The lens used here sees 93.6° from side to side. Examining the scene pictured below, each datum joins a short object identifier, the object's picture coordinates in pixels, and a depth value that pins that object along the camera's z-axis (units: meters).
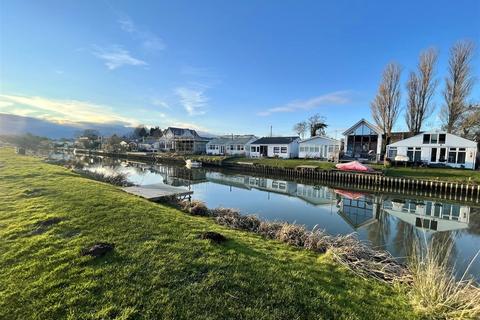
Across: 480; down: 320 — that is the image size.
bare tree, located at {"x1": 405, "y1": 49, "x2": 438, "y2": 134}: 32.75
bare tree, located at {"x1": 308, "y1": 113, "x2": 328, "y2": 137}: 58.77
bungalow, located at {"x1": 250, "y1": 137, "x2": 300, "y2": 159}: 42.53
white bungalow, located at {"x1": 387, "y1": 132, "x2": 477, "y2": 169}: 25.81
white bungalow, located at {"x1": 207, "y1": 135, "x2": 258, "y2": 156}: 49.66
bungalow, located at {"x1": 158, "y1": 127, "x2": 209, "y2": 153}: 60.16
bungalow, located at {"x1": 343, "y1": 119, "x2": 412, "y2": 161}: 33.19
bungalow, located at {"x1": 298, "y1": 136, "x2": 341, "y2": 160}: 37.00
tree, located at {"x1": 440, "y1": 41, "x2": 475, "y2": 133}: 30.45
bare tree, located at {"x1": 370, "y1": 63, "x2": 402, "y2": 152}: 35.28
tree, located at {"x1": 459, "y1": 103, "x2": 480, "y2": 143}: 29.72
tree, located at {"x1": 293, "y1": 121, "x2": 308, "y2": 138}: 67.09
